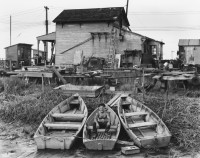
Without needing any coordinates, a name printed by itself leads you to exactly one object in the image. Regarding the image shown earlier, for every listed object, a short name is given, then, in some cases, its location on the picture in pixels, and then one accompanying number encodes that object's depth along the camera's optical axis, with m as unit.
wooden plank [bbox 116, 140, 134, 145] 7.87
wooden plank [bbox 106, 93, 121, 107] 10.78
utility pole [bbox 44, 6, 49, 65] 30.94
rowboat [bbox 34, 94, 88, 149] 7.69
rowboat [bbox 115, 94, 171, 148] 7.62
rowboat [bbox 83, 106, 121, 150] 7.54
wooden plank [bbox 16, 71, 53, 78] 15.89
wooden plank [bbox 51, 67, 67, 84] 15.57
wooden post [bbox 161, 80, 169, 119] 9.89
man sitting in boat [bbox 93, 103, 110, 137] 8.36
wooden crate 7.40
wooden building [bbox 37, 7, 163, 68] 25.33
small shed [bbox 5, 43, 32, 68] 37.57
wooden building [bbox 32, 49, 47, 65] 29.70
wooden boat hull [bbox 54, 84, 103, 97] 12.05
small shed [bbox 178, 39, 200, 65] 42.99
